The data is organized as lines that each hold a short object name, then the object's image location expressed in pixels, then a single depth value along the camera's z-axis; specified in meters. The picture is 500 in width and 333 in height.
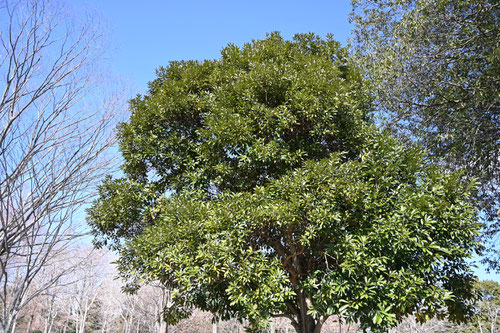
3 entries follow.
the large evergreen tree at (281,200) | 4.76
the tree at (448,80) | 6.37
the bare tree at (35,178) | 4.77
